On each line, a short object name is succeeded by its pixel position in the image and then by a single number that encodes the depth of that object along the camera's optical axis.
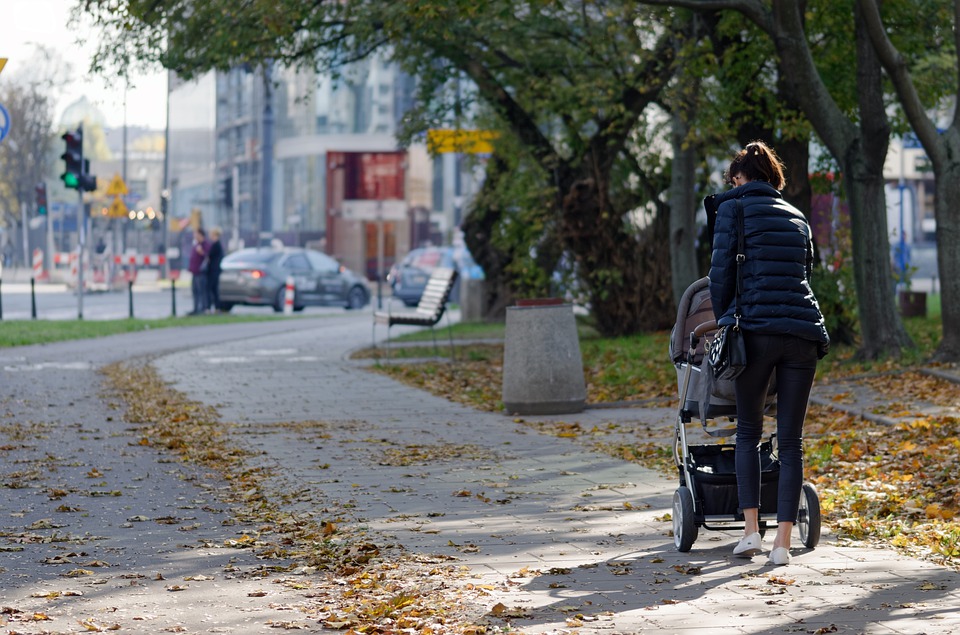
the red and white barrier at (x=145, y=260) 54.55
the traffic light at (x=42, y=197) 46.39
